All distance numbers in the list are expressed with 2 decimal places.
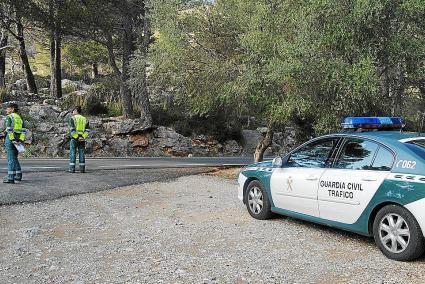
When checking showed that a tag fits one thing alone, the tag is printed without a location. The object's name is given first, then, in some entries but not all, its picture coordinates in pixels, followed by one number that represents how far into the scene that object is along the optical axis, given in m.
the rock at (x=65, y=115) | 23.75
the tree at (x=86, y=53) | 31.08
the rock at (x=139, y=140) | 22.88
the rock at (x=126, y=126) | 22.94
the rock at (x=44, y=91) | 33.62
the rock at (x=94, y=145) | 21.47
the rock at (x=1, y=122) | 21.15
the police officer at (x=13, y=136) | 10.04
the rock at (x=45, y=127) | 21.83
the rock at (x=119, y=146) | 22.09
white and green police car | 5.06
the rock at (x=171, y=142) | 23.38
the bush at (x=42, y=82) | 40.66
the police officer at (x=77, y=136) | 12.41
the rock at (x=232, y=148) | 25.73
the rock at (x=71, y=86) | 31.95
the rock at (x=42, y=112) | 23.41
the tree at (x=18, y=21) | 21.70
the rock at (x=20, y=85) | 31.78
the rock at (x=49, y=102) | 25.55
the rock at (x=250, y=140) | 26.64
